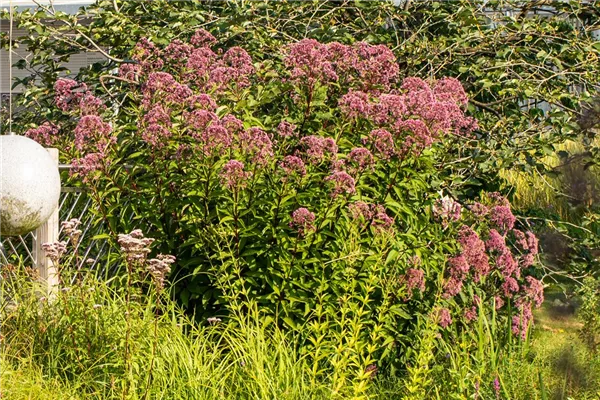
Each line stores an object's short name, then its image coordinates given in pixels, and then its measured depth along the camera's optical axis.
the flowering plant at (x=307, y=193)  8.36
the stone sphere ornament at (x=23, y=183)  8.83
